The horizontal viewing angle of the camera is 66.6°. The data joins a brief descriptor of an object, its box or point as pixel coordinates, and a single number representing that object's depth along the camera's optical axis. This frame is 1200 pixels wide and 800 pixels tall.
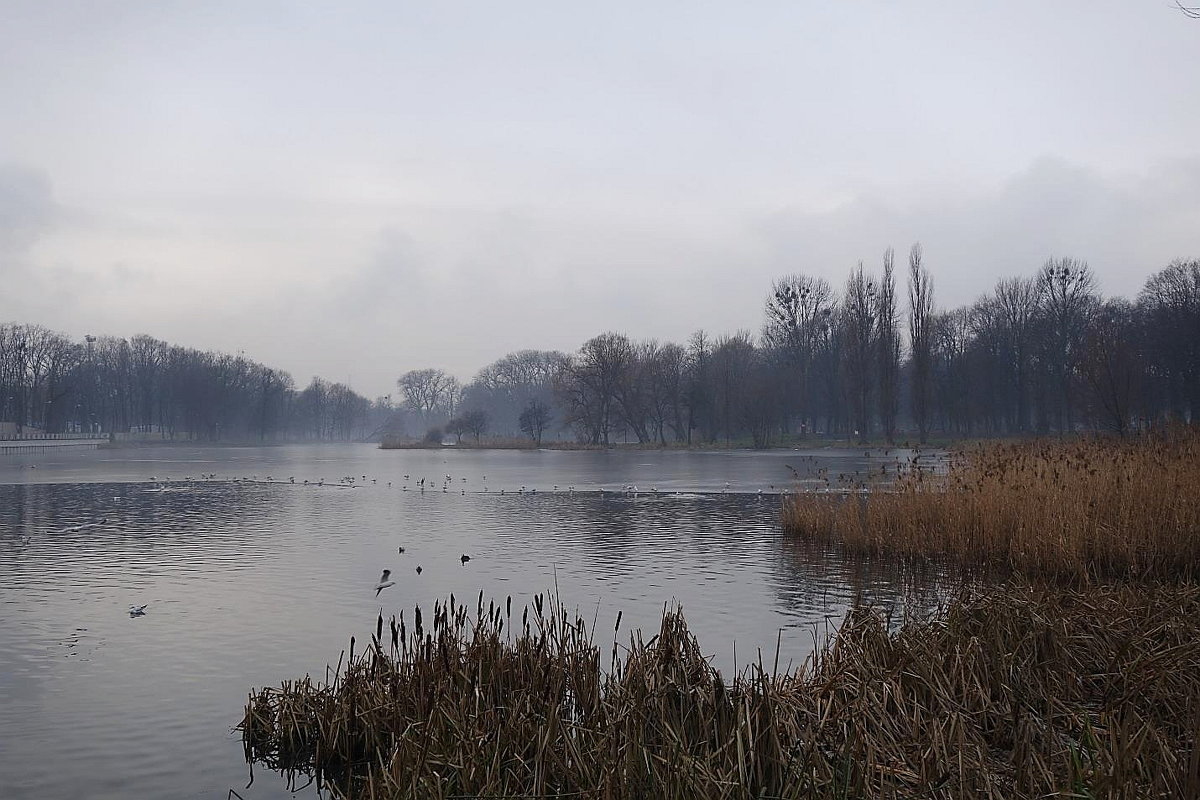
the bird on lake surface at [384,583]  12.78
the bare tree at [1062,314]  67.31
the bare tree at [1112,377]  30.53
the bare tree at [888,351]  63.62
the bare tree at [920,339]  62.47
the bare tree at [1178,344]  52.62
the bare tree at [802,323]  82.00
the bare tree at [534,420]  88.62
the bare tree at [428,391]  173.50
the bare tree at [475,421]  92.19
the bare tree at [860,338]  68.25
